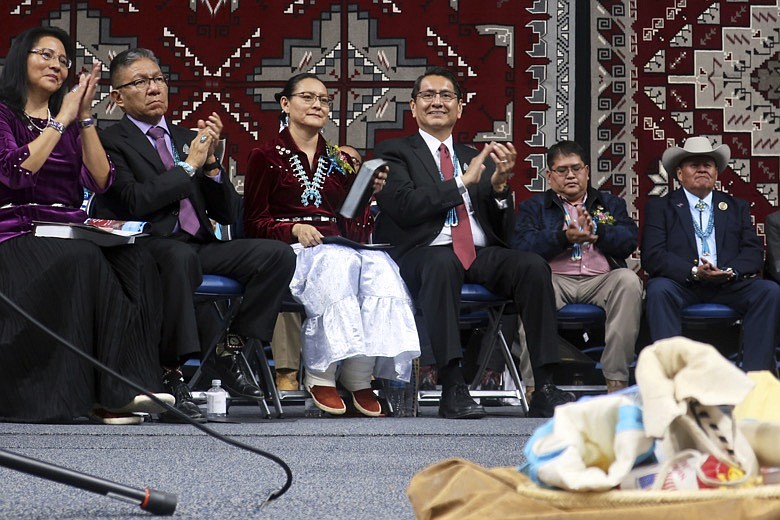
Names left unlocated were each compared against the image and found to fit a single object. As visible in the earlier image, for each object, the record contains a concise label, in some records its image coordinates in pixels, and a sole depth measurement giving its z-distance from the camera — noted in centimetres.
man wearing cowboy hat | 884
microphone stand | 261
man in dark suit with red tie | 751
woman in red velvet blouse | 747
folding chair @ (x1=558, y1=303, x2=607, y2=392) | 884
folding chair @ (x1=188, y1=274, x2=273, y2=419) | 737
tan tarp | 190
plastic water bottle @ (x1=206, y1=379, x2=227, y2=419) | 731
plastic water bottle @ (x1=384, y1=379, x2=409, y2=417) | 772
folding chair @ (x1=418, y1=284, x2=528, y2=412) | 787
